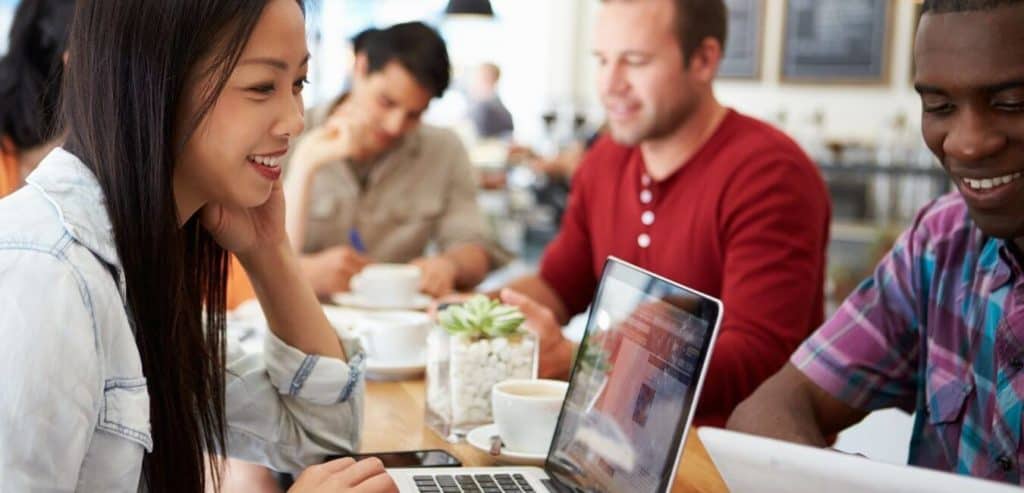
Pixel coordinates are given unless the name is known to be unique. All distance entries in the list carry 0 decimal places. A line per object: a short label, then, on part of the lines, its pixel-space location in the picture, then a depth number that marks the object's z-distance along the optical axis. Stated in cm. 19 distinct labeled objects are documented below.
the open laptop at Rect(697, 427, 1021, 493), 75
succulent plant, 142
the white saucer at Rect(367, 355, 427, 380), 171
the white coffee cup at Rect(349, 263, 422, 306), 222
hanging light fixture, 458
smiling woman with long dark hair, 90
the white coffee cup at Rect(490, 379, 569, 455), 129
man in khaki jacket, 265
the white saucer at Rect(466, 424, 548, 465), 129
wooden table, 126
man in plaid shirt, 118
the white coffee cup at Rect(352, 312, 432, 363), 175
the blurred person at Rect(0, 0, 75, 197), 232
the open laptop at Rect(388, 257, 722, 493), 97
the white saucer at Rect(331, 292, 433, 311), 221
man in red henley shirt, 185
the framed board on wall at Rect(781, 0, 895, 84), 648
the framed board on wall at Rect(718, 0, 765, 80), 699
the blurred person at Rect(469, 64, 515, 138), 833
